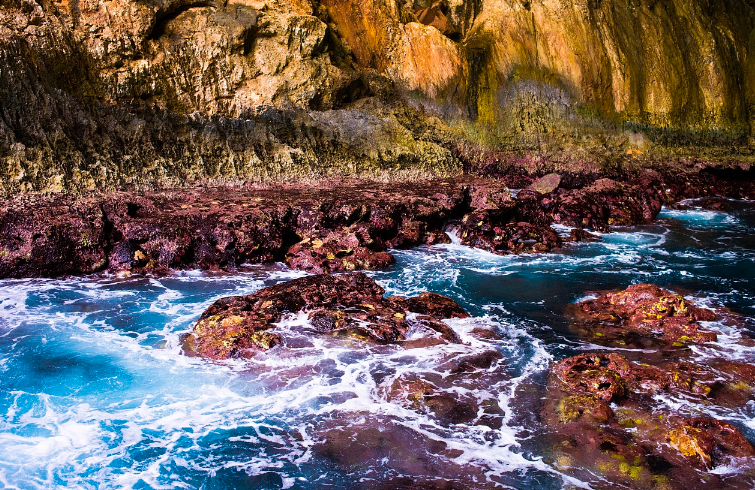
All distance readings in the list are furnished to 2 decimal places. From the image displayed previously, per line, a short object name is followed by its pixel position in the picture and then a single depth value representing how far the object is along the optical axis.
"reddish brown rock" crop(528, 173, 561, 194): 16.84
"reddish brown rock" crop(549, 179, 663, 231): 15.51
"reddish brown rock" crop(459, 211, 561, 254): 12.88
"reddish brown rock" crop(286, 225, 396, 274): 11.16
